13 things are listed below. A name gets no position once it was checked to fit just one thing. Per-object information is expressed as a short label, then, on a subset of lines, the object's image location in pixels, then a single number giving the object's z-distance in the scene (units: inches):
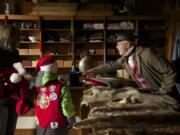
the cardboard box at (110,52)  308.7
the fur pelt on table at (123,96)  107.2
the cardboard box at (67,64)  304.3
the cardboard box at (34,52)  301.7
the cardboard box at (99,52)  308.5
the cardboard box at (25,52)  301.7
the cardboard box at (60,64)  303.7
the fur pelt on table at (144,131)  77.3
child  117.0
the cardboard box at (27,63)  298.7
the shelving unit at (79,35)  302.4
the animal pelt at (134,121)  79.4
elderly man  126.3
